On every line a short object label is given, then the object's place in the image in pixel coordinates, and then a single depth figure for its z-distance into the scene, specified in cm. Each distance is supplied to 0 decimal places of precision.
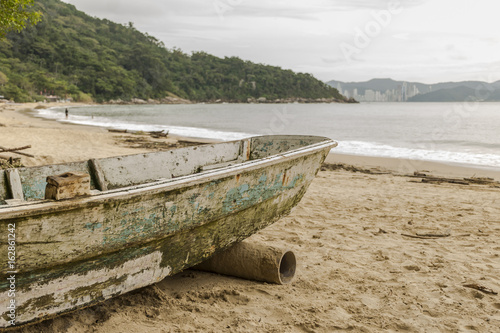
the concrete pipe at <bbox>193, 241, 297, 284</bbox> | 351
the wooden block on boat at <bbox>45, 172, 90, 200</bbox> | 228
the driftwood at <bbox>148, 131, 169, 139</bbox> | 1735
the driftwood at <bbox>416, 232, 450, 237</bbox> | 496
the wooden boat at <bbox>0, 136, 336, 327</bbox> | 230
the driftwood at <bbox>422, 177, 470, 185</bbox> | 861
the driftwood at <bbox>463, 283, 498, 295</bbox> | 340
